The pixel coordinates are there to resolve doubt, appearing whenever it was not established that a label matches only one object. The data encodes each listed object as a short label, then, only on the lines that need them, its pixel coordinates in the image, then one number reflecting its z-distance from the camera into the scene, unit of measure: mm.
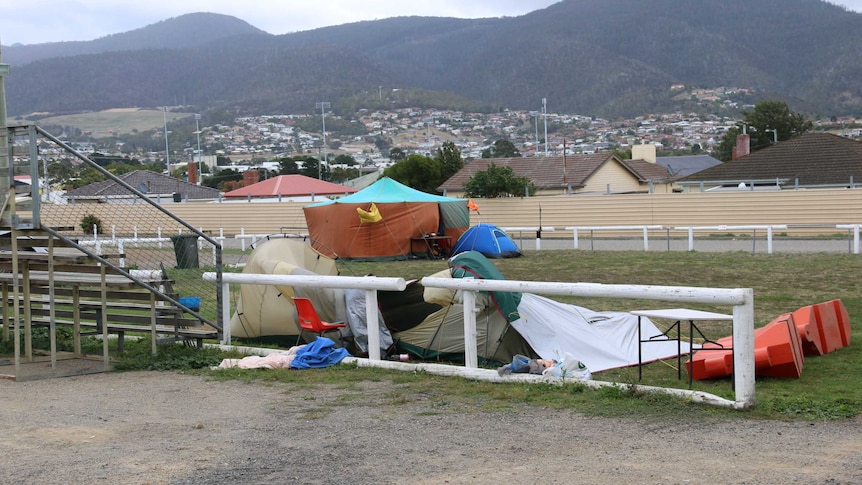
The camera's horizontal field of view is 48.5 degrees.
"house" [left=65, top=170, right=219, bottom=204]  61459
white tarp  9719
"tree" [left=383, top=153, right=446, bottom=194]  59188
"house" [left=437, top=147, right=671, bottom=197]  54969
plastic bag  8305
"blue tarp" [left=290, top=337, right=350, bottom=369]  9609
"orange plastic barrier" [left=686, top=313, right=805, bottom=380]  8344
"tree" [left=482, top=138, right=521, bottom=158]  110312
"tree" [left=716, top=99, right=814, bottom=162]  72812
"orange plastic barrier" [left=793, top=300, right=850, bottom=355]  9516
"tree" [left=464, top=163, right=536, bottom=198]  40062
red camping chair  10055
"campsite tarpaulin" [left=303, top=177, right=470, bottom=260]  26984
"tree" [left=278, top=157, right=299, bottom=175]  83312
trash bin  20438
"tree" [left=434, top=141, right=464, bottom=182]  62281
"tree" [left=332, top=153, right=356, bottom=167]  104906
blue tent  26109
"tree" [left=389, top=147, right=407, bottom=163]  126625
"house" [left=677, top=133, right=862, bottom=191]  42344
